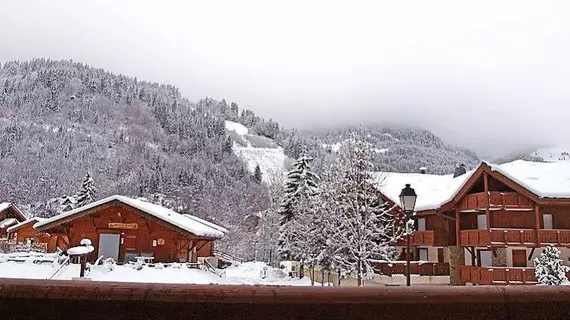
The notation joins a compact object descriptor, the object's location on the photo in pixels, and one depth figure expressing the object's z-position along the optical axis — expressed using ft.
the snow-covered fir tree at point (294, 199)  105.19
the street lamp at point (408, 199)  33.76
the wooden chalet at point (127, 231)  86.58
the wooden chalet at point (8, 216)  142.82
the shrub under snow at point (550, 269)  62.80
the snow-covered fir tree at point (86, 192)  171.01
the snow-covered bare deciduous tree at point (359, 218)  69.31
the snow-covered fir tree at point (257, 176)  318.36
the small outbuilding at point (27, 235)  136.50
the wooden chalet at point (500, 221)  72.02
